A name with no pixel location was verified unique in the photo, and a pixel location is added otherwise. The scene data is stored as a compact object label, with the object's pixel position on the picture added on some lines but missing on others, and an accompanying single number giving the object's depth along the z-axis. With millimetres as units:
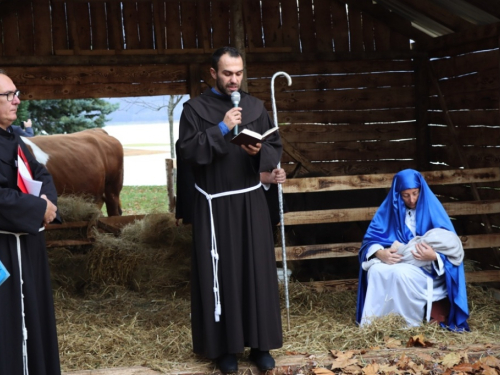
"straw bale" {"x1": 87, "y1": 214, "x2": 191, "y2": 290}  8336
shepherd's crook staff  5627
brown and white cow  11688
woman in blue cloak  5953
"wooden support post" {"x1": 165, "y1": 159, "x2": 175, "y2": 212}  13141
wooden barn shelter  8883
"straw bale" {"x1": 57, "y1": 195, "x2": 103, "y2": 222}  9688
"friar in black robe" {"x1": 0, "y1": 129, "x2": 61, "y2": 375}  4070
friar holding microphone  4777
